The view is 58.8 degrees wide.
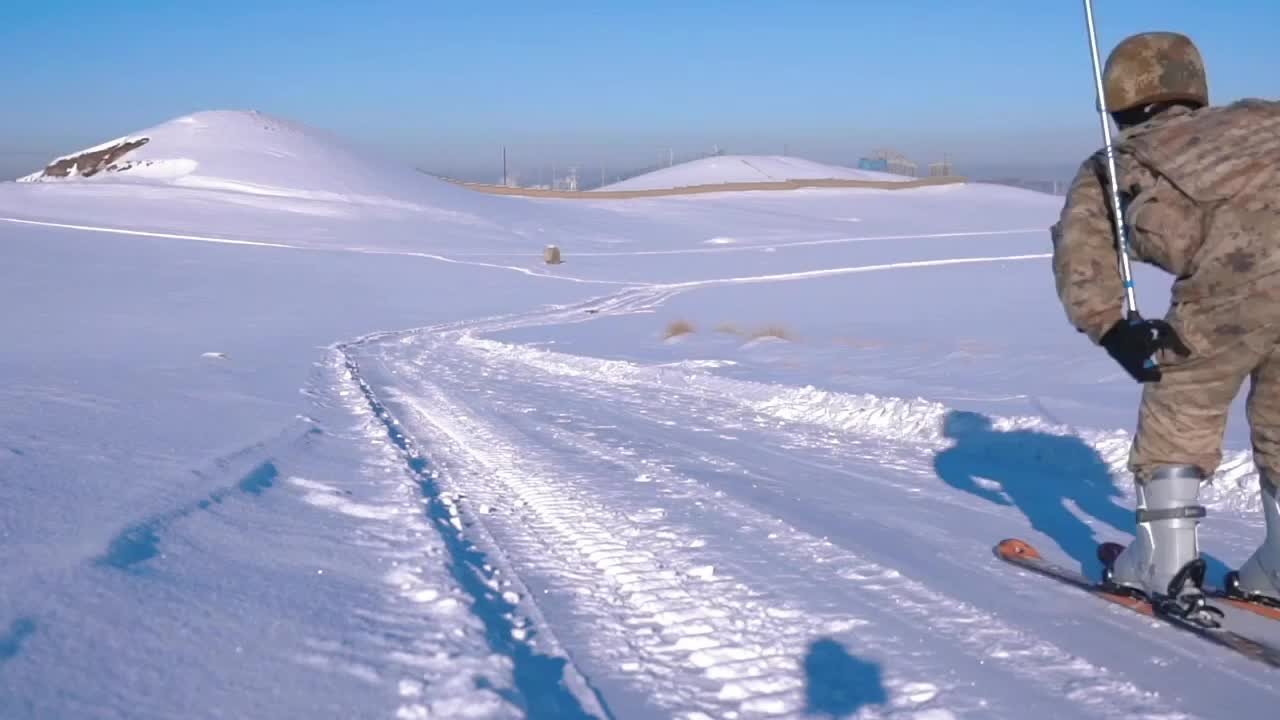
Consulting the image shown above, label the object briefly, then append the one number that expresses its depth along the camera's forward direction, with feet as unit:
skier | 10.84
